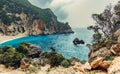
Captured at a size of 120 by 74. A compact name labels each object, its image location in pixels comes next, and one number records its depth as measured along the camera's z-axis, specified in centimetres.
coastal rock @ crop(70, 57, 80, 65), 2400
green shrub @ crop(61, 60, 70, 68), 2111
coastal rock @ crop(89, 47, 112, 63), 1588
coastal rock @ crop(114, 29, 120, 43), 1687
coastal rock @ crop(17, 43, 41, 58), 2655
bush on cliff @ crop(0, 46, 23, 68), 2100
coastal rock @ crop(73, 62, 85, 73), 1316
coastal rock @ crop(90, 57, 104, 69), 1278
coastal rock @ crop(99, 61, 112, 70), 1218
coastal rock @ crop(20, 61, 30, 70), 1911
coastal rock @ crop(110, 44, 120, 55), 1441
